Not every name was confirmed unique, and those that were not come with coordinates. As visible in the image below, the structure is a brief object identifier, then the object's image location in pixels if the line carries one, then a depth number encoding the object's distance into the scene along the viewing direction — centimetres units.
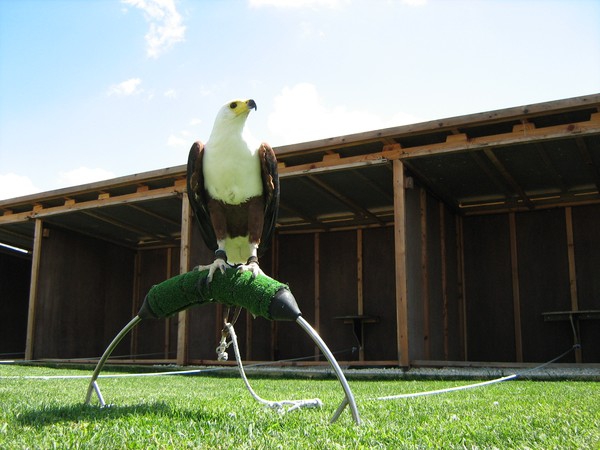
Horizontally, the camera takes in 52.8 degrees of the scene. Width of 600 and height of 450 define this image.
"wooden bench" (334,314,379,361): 1162
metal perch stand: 280
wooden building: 823
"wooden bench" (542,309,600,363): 956
